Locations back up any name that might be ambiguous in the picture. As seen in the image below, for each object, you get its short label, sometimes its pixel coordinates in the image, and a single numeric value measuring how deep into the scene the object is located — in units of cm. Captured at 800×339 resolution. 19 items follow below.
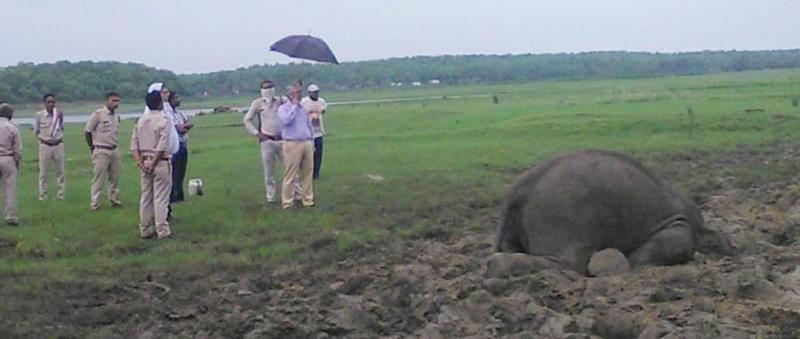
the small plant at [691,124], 2924
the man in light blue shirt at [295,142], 1507
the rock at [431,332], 690
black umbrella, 1748
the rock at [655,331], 610
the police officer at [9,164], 1433
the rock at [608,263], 778
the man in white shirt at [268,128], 1570
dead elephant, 789
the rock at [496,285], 767
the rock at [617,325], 641
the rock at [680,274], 746
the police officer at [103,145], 1569
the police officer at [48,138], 1728
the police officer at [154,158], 1280
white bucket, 1725
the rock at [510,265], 790
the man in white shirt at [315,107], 1773
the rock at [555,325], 654
